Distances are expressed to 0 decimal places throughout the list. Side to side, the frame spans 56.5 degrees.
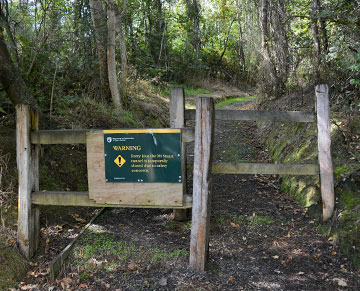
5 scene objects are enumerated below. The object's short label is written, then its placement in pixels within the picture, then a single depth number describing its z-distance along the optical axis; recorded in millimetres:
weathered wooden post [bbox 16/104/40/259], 3873
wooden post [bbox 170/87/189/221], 4320
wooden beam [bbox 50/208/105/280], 3624
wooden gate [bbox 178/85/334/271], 3543
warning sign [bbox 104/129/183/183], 3648
